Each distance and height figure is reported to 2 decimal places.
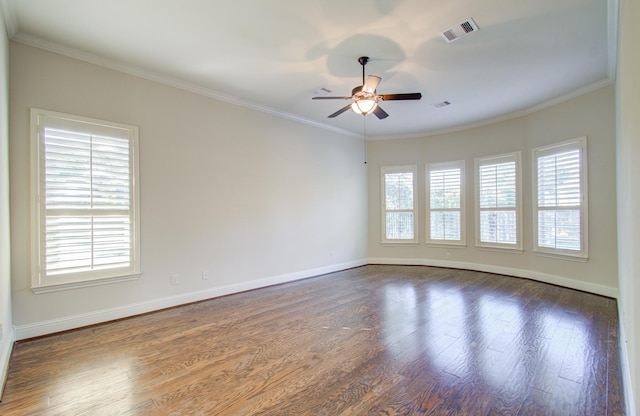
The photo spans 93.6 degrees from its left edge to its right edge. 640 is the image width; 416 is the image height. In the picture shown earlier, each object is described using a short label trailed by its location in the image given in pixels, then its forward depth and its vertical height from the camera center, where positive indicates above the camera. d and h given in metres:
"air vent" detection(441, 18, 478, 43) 2.88 +1.76
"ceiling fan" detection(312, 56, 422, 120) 3.30 +1.26
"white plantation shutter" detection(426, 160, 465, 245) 6.40 +0.11
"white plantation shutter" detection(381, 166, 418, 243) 6.93 +0.09
